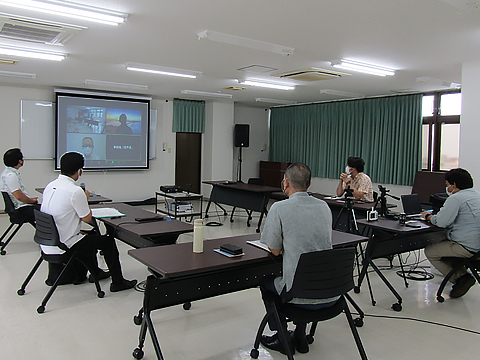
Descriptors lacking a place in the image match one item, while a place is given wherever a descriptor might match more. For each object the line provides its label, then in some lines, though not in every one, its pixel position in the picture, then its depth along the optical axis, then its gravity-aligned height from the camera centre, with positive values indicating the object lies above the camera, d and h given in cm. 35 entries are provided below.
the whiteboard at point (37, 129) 801 +39
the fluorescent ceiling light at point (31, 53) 485 +122
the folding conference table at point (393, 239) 364 -82
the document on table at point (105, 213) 371 -63
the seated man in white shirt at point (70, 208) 331 -51
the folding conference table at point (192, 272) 234 -82
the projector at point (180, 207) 617 -89
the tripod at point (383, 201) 409 -48
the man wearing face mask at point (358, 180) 521 -33
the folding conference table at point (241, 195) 665 -77
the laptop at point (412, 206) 424 -55
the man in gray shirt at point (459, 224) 364 -63
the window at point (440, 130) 762 +56
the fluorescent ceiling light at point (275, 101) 948 +132
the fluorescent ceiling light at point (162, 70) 575 +125
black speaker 1022 +50
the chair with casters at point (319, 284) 222 -76
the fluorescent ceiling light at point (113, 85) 735 +127
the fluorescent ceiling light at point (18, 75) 648 +123
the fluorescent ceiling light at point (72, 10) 323 +121
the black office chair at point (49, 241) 328 -80
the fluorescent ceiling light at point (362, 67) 523 +127
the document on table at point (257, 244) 274 -66
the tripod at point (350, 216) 389 -71
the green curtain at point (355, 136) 812 +47
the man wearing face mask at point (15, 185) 479 -47
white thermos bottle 258 -57
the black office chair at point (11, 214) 491 -86
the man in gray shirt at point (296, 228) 229 -44
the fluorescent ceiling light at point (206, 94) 841 +131
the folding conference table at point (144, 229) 323 -67
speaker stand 1082 -43
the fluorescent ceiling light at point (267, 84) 700 +131
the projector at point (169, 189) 671 -66
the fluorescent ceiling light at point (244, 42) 406 +123
